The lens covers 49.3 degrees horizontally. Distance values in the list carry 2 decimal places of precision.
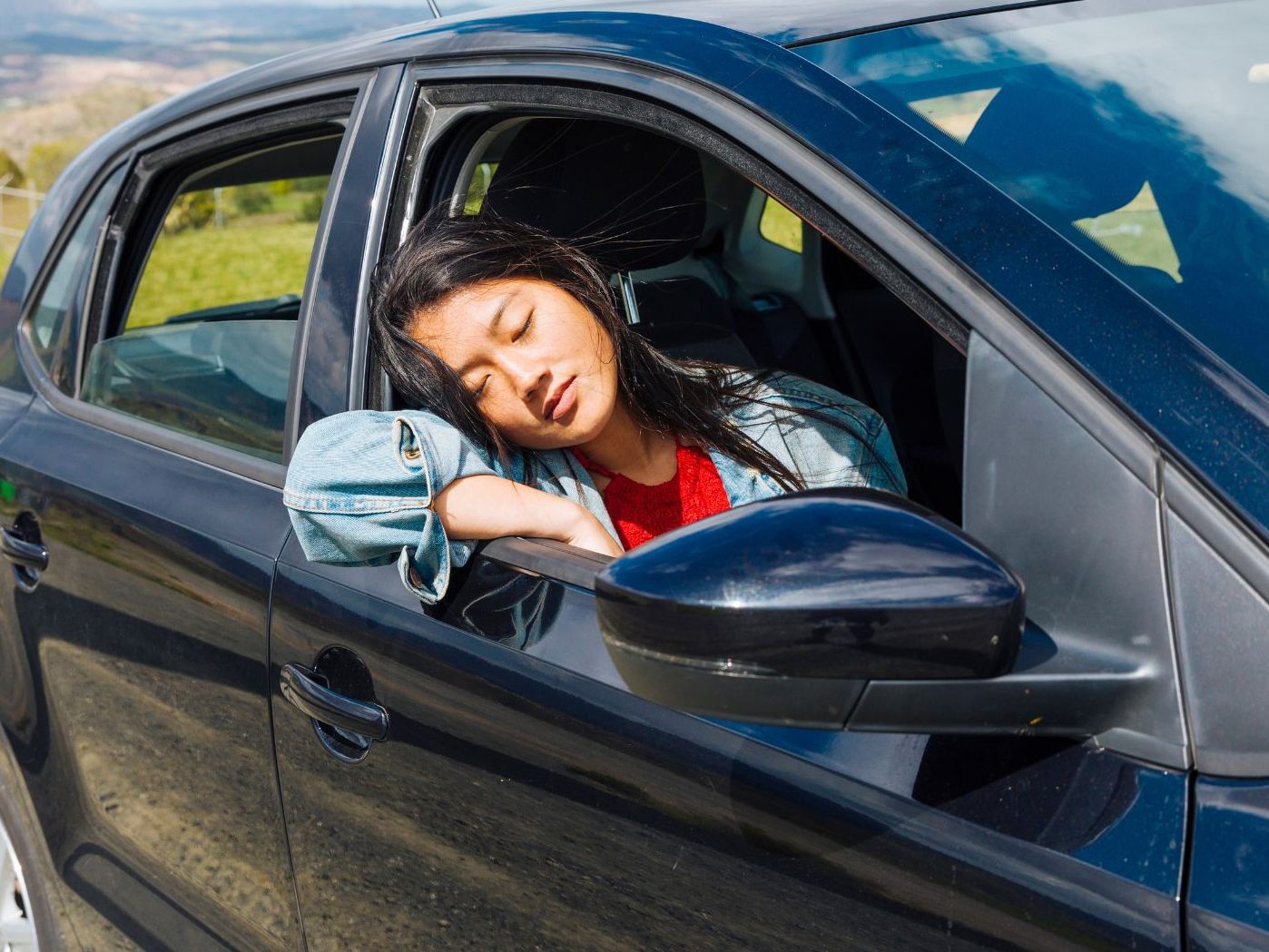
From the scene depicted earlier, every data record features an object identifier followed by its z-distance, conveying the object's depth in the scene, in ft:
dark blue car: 3.16
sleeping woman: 4.78
